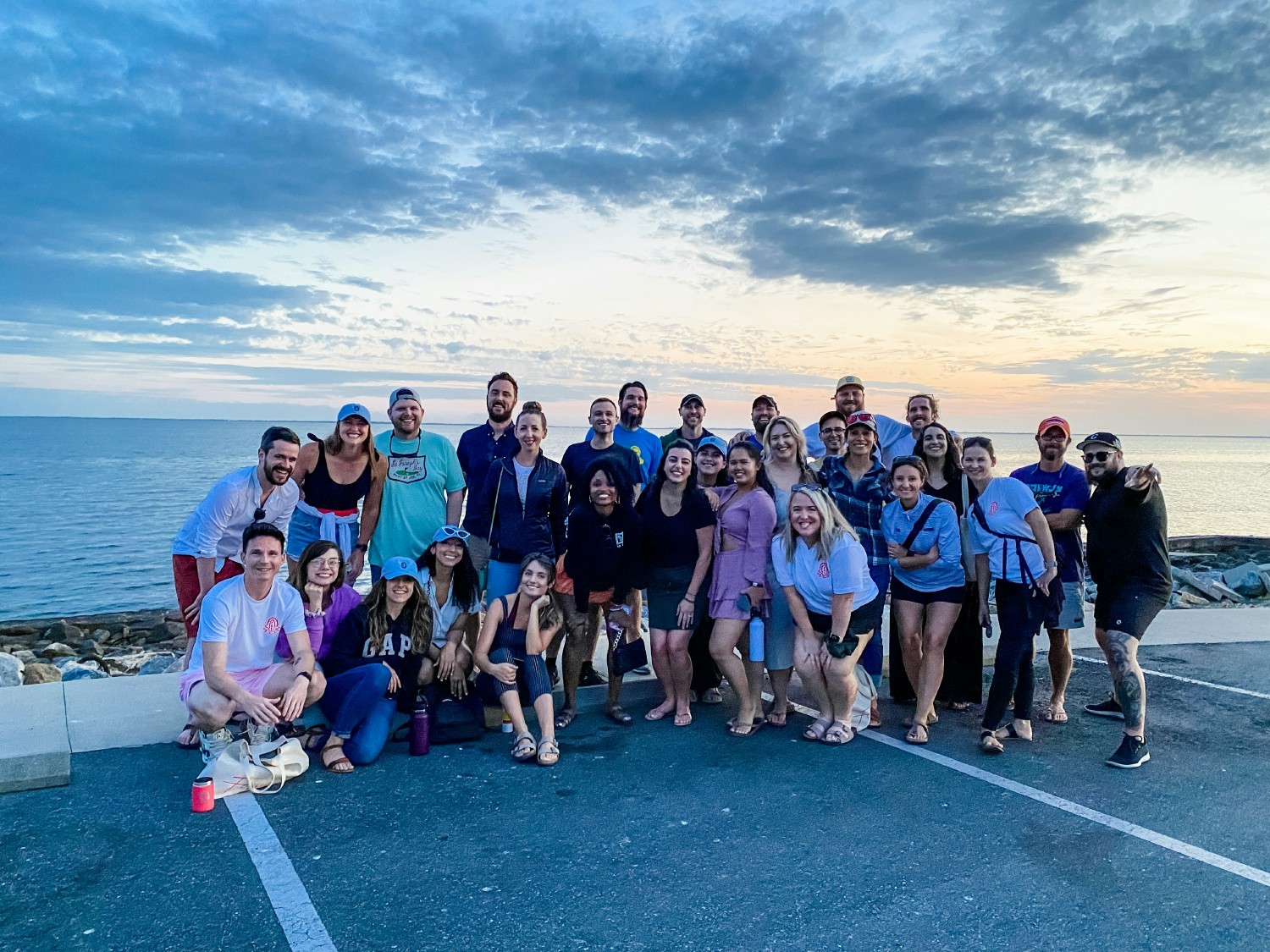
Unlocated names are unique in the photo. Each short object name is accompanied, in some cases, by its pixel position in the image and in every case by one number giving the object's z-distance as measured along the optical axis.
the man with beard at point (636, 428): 7.78
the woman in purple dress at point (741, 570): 5.79
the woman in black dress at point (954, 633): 6.06
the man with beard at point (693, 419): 7.83
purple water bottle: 5.25
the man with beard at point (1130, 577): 5.32
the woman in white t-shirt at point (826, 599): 5.53
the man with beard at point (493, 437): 6.74
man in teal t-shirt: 6.32
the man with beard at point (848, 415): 7.05
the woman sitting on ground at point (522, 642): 5.43
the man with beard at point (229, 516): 5.47
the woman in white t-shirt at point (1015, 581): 5.51
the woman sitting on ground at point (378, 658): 5.17
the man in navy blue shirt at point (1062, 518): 5.99
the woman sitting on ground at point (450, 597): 5.61
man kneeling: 4.85
